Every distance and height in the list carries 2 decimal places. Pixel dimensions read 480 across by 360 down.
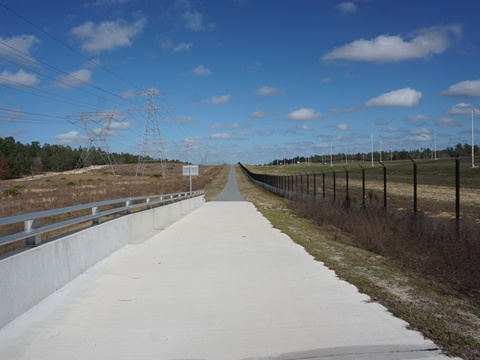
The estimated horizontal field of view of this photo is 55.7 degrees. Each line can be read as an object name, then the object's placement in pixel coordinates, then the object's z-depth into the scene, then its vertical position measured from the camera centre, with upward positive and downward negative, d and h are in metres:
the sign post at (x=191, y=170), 44.74 +0.23
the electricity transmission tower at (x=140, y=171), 111.39 +0.47
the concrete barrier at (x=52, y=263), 6.01 -1.54
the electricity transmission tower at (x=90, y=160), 126.59 +4.63
